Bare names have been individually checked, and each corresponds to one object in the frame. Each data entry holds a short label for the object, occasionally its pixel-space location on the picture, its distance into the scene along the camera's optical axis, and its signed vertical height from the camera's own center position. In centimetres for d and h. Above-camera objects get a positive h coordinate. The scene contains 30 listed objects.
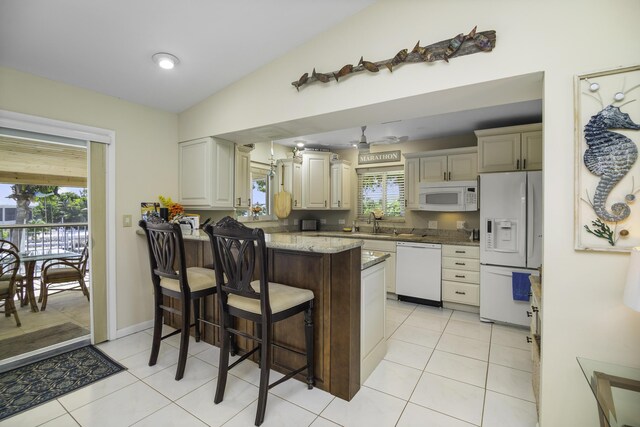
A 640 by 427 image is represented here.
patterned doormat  195 -129
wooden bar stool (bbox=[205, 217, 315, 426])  168 -56
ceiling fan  341 +90
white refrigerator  315 -29
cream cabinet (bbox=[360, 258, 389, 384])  213 -85
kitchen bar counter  195 -66
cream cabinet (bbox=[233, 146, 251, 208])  354 +45
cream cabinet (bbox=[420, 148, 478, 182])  405 +68
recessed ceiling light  232 +127
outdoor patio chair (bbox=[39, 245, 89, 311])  357 -77
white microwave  392 +24
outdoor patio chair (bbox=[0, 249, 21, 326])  300 -68
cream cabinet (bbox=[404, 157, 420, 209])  445 +50
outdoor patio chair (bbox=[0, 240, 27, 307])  322 -83
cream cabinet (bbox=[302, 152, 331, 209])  514 +57
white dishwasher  382 -83
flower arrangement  318 +4
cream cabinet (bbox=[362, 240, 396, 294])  415 -60
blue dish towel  311 -81
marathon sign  459 +93
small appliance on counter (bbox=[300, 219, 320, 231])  560 -25
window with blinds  499 +39
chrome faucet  505 -24
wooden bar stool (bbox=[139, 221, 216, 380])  215 -54
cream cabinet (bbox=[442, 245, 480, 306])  357 -79
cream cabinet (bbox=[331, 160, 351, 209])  519 +52
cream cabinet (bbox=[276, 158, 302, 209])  504 +62
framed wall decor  138 +26
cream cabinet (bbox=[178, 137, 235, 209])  318 +46
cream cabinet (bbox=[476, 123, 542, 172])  332 +78
